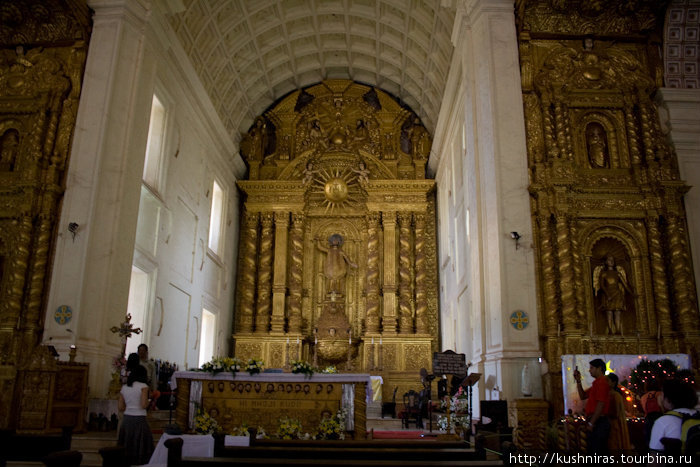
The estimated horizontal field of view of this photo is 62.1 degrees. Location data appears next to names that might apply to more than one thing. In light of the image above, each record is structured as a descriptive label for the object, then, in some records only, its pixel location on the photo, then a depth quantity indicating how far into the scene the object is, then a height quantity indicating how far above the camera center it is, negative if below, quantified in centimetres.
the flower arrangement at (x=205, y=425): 1023 -73
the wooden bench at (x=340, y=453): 512 -74
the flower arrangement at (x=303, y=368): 1074 +28
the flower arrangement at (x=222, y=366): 1056 +30
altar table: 1056 -24
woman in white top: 654 -39
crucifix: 1132 +97
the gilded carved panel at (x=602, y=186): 1205 +436
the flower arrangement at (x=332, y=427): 1031 -74
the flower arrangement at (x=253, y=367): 1066 +28
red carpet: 1185 -101
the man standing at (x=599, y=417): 631 -29
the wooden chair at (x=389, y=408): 1664 -65
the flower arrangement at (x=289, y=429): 1024 -78
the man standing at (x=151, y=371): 1031 +23
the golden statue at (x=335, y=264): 2188 +443
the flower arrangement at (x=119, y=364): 1070 +29
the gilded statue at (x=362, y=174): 2236 +787
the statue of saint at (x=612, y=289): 1233 +211
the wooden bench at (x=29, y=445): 510 -57
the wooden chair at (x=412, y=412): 1472 -66
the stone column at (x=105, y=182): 1146 +408
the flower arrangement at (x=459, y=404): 1230 -35
